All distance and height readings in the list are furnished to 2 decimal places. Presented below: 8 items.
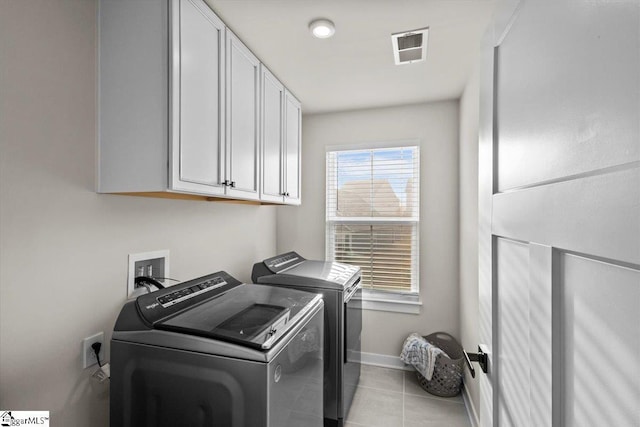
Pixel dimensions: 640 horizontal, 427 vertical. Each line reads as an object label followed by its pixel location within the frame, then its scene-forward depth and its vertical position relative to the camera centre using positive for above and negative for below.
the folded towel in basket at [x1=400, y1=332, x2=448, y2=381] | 2.45 -1.13
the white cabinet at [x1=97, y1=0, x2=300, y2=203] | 1.25 +0.50
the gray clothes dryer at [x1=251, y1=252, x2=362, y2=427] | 2.01 -0.68
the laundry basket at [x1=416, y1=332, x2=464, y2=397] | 2.43 -1.27
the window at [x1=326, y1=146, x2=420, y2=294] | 2.90 +0.01
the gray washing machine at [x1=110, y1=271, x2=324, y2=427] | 1.05 -0.54
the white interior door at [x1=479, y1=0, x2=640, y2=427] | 0.38 +0.00
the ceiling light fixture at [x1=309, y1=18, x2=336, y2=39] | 1.61 +0.99
